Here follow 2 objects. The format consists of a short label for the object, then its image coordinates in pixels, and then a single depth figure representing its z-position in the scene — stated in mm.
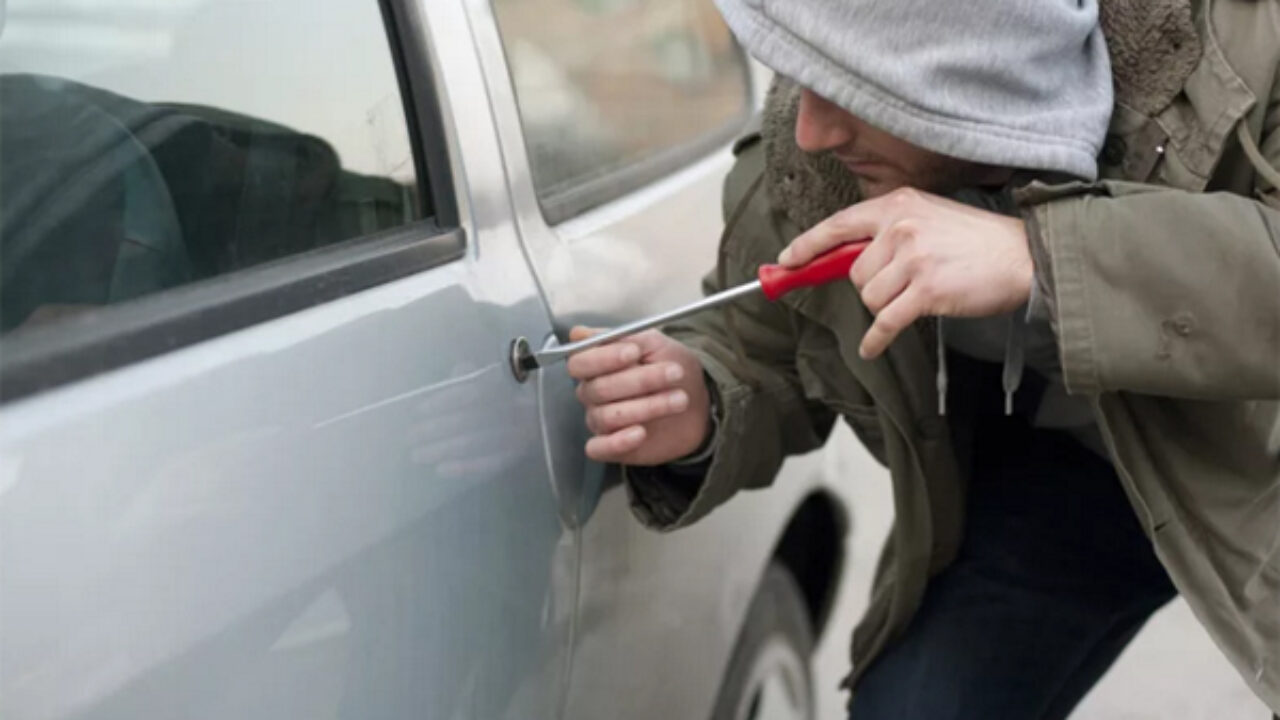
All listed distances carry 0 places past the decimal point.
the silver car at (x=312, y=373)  978
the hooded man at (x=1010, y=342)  1369
